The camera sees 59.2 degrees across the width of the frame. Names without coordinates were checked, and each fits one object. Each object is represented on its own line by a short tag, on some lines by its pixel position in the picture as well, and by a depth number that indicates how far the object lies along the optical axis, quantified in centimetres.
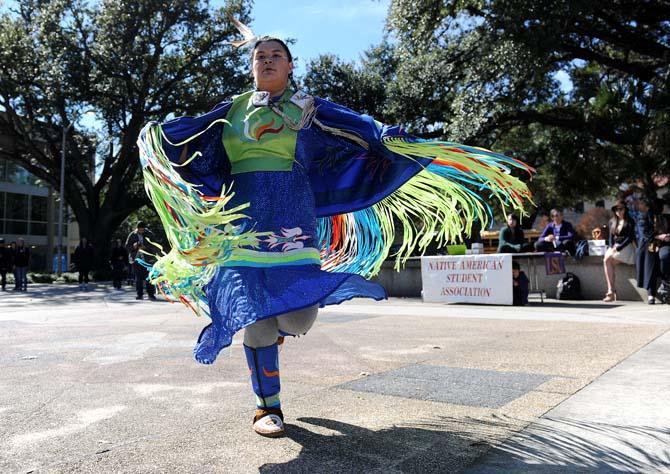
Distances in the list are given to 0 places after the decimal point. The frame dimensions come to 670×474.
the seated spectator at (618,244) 959
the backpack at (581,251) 1061
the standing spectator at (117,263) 1734
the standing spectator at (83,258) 1775
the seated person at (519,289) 973
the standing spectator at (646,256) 909
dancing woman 271
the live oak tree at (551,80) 1309
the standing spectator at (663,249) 891
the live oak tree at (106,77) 2130
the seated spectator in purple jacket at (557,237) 1067
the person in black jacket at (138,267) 1176
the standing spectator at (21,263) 1661
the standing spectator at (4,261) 1688
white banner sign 984
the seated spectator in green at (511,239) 1071
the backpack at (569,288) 1049
